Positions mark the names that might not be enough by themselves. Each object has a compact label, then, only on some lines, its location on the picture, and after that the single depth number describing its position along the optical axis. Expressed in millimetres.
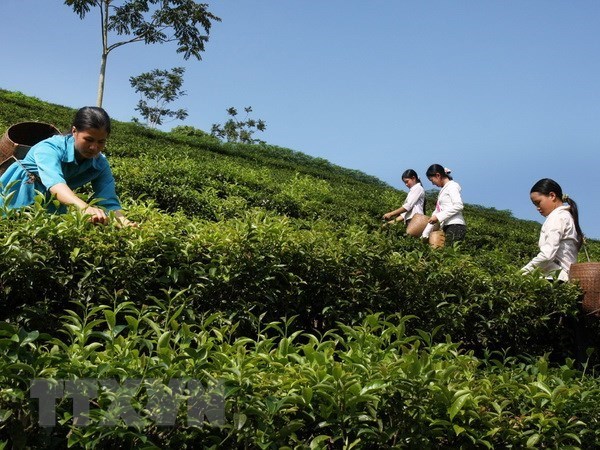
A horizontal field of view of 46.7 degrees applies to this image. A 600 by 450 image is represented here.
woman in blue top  3820
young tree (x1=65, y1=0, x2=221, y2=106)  25906
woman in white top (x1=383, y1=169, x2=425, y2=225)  9250
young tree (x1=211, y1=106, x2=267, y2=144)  54875
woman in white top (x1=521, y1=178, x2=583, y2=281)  5500
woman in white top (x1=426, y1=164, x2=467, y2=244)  7938
